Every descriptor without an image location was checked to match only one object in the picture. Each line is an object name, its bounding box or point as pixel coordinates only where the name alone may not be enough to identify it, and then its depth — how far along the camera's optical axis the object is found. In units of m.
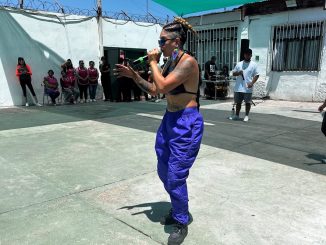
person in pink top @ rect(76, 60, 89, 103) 12.55
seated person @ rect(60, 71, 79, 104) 12.24
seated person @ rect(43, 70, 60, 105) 11.87
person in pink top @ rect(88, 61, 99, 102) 12.79
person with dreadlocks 2.69
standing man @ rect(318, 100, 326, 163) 4.93
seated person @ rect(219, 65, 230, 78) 13.71
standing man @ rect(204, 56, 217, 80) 13.46
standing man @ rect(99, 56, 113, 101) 12.80
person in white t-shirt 8.01
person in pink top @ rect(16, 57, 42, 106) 11.21
